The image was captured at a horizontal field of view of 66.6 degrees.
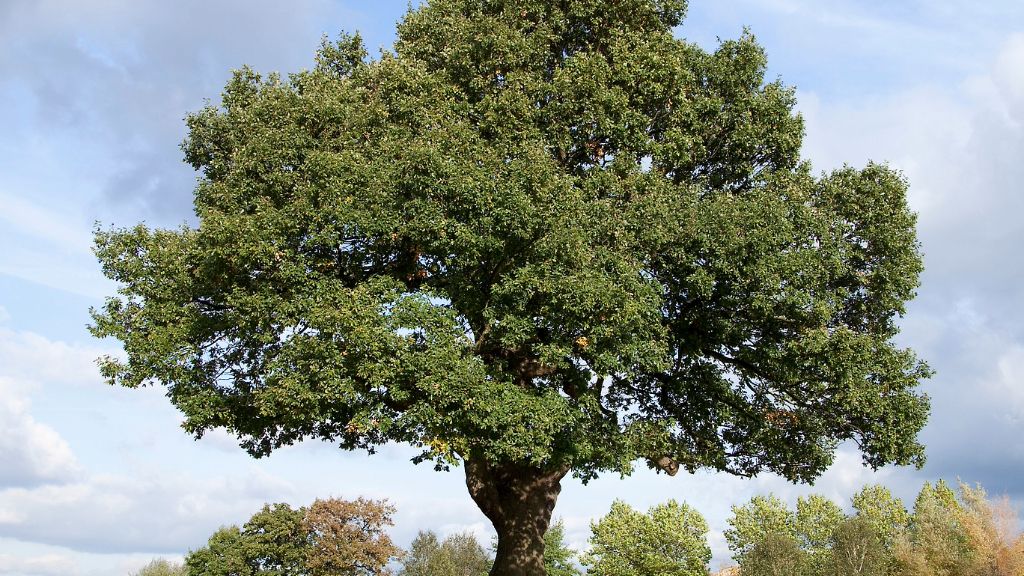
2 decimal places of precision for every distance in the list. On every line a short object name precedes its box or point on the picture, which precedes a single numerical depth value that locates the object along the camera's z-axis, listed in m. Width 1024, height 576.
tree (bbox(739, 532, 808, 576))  36.72
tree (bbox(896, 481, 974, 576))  41.94
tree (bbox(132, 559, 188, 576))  75.81
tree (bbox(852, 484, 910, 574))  68.32
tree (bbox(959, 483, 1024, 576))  39.91
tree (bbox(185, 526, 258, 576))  56.26
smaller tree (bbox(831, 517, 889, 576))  36.12
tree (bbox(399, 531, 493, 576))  65.06
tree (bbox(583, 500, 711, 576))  61.00
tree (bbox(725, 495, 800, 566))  72.75
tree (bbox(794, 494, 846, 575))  70.69
